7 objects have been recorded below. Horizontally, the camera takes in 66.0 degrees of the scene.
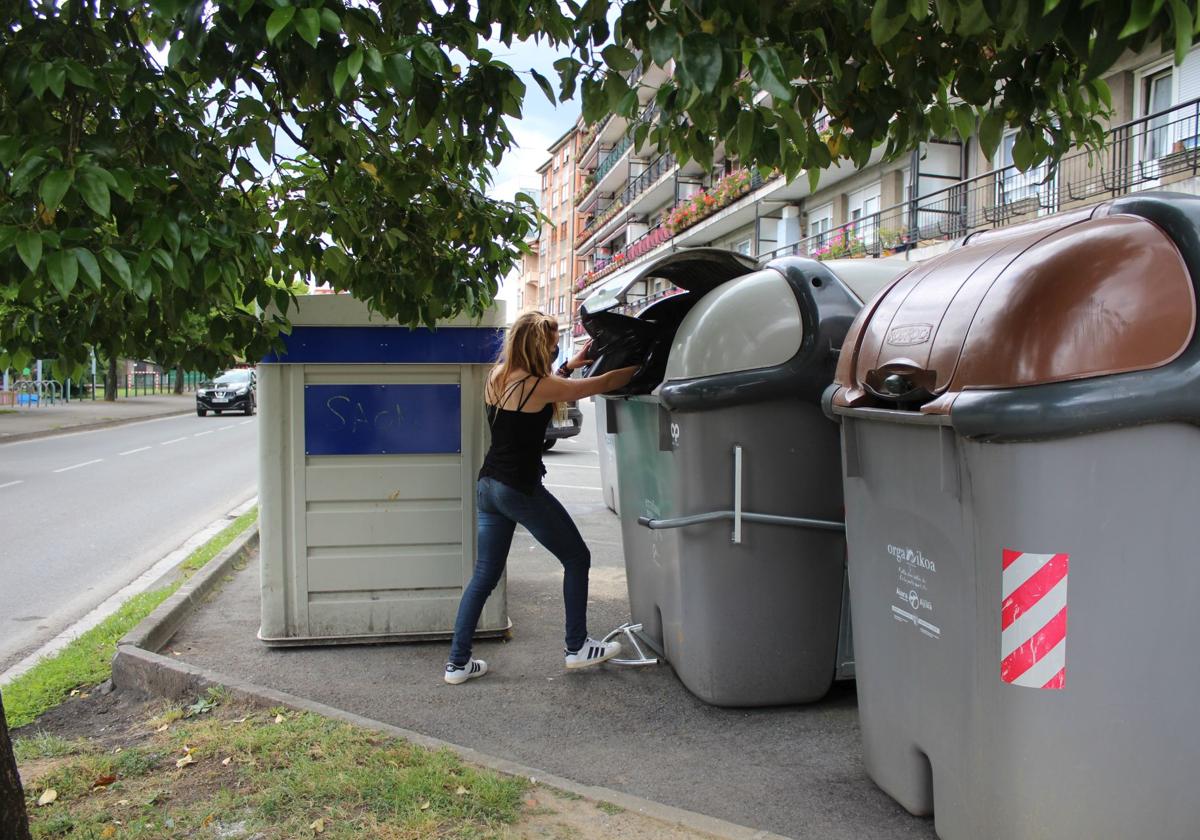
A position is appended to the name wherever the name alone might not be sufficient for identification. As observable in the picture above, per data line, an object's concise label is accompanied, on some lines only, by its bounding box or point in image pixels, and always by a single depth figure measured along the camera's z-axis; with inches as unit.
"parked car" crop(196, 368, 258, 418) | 1296.8
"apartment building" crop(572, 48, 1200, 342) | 506.3
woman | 170.7
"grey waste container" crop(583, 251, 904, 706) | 152.7
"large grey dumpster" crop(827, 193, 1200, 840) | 94.2
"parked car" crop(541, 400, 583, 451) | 693.9
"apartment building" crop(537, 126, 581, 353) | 2869.1
